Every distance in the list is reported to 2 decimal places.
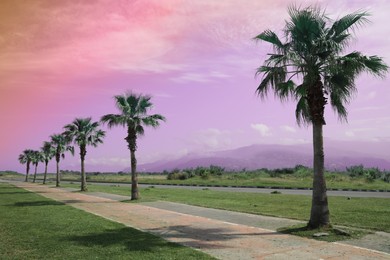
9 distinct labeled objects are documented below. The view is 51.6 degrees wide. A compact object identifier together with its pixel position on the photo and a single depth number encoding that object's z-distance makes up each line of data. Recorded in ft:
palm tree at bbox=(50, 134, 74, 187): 216.13
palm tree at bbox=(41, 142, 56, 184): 247.70
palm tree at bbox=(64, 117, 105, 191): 144.56
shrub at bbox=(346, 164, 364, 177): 196.03
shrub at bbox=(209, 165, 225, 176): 258.35
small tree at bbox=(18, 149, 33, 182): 325.62
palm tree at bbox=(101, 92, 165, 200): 97.60
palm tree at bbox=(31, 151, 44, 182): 291.63
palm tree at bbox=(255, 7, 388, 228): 45.06
